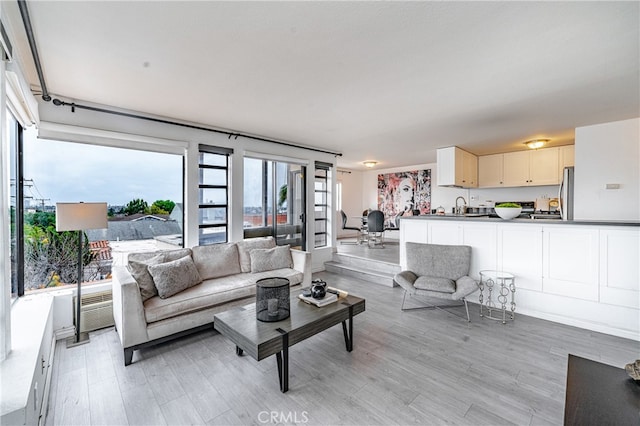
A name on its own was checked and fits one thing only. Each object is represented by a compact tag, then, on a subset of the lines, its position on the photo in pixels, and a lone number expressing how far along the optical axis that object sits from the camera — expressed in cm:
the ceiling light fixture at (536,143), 500
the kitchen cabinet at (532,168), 551
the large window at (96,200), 293
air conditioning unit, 299
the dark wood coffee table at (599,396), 125
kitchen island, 295
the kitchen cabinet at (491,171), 617
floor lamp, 257
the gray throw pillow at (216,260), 347
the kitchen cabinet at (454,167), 549
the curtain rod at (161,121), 304
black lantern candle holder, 236
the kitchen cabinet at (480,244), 375
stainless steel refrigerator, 434
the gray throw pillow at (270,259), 377
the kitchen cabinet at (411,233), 443
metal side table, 345
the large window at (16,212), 267
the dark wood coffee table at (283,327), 201
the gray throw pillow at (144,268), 274
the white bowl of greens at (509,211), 362
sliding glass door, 485
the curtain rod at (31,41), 165
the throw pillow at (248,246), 381
